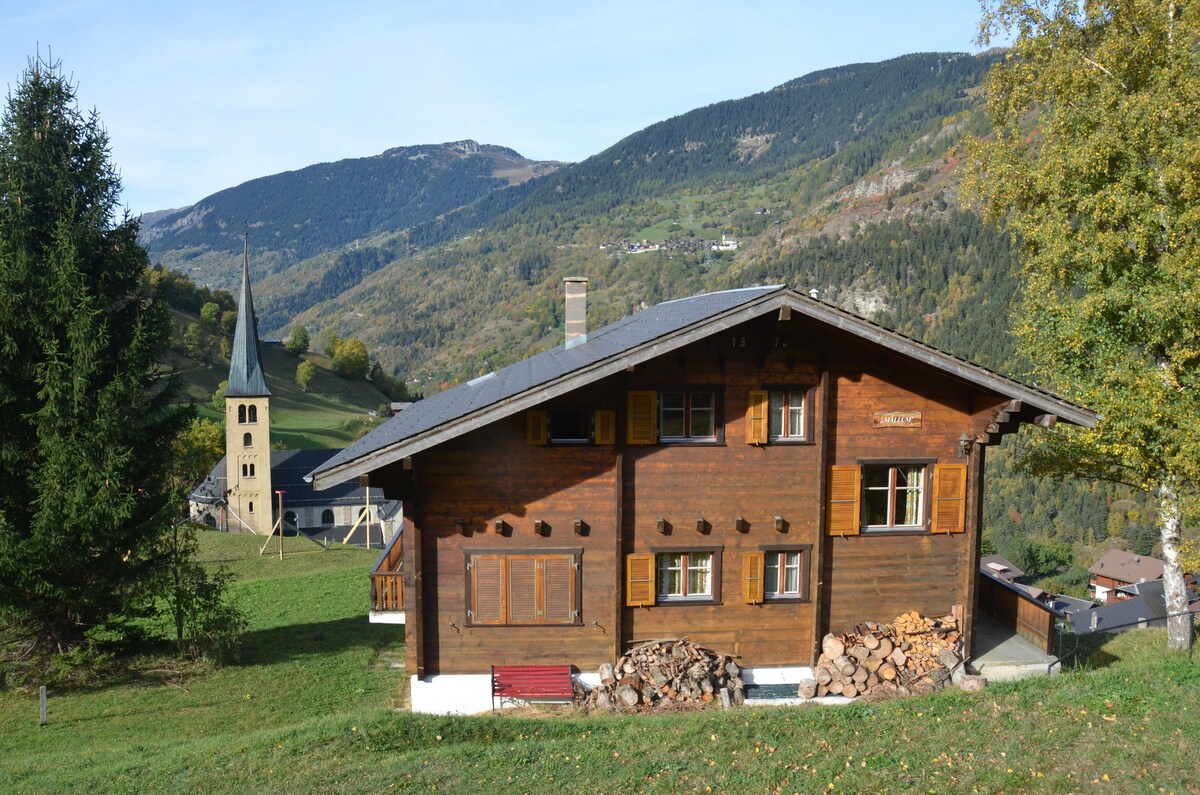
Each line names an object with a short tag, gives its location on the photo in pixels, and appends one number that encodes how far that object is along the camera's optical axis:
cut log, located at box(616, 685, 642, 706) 14.66
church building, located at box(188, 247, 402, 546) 63.44
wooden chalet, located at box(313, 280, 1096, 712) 15.20
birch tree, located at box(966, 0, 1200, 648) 15.60
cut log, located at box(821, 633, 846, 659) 15.59
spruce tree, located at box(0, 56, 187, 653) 16.00
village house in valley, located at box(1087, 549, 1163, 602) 89.25
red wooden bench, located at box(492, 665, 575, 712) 14.95
